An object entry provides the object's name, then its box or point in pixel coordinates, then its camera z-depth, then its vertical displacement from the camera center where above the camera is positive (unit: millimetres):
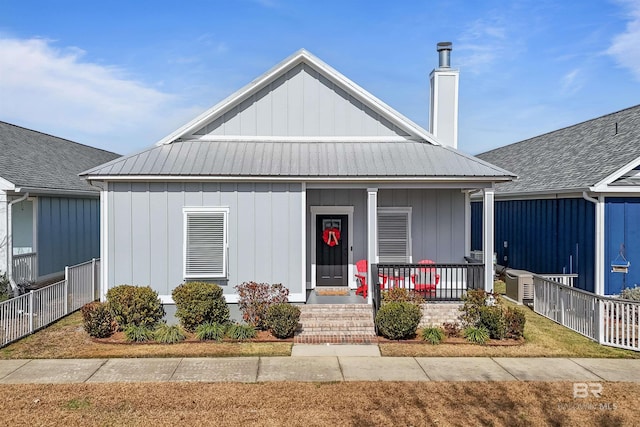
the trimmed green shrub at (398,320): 10711 -2413
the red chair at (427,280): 12472 -1877
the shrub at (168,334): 10594 -2731
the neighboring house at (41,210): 14422 -25
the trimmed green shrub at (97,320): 10828 -2457
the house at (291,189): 11945 +529
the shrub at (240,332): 10870 -2735
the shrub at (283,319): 10820 -2432
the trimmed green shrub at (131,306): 11023 -2190
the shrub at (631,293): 12305 -2131
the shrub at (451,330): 11242 -2777
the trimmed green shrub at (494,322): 10867 -2507
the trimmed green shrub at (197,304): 11078 -2136
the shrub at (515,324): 10859 -2526
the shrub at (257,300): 11422 -2131
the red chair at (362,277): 13258 -1869
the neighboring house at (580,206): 13320 +113
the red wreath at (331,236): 13977 -753
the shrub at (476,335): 10703 -2755
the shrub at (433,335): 10681 -2767
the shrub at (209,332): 10789 -2717
